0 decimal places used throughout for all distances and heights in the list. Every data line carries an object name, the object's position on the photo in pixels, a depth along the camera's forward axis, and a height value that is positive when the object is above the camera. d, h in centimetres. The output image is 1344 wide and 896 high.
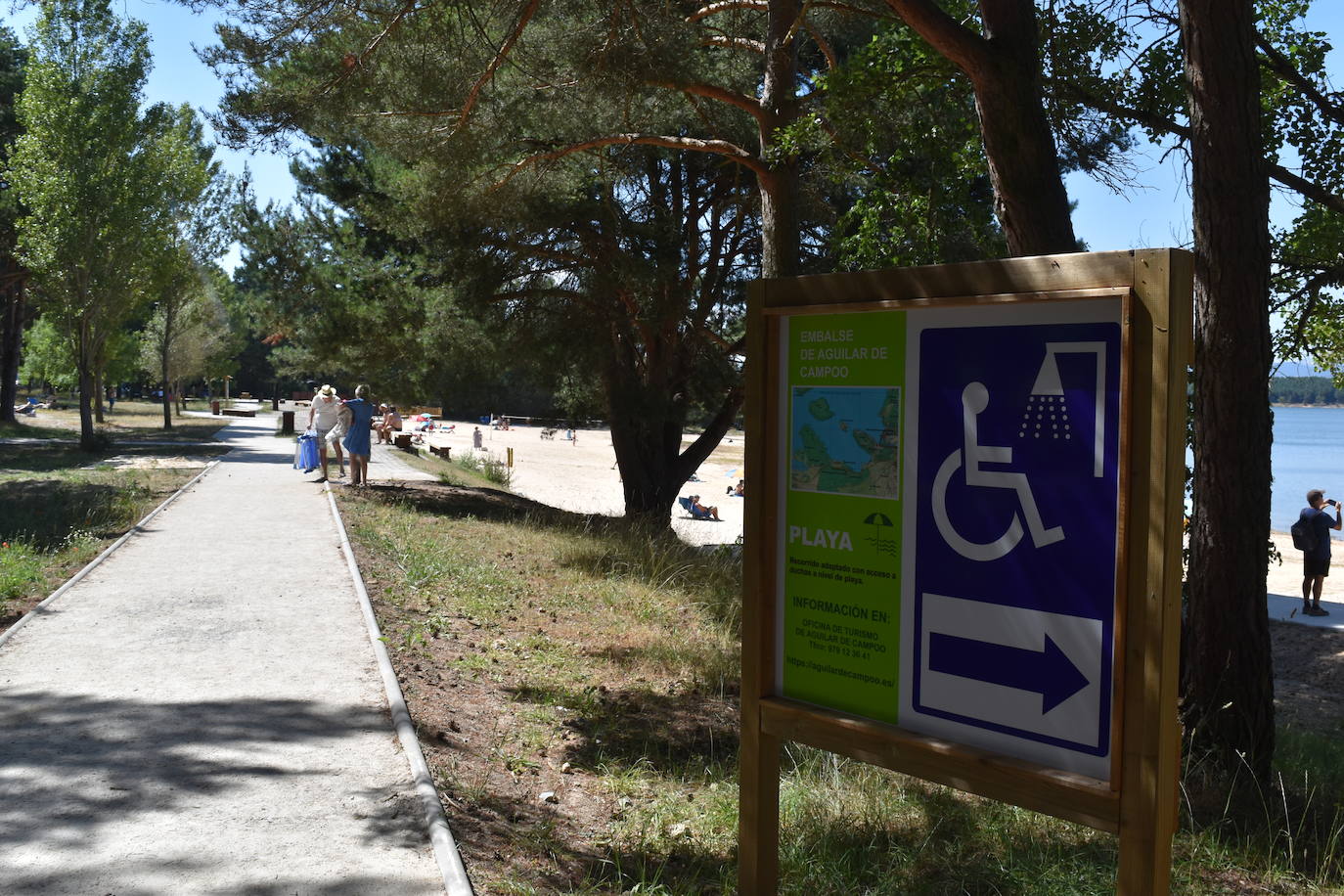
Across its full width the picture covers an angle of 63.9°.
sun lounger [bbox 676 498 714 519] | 3372 -319
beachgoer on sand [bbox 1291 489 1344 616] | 1460 -173
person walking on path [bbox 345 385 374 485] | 1741 -44
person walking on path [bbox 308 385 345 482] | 1764 -15
